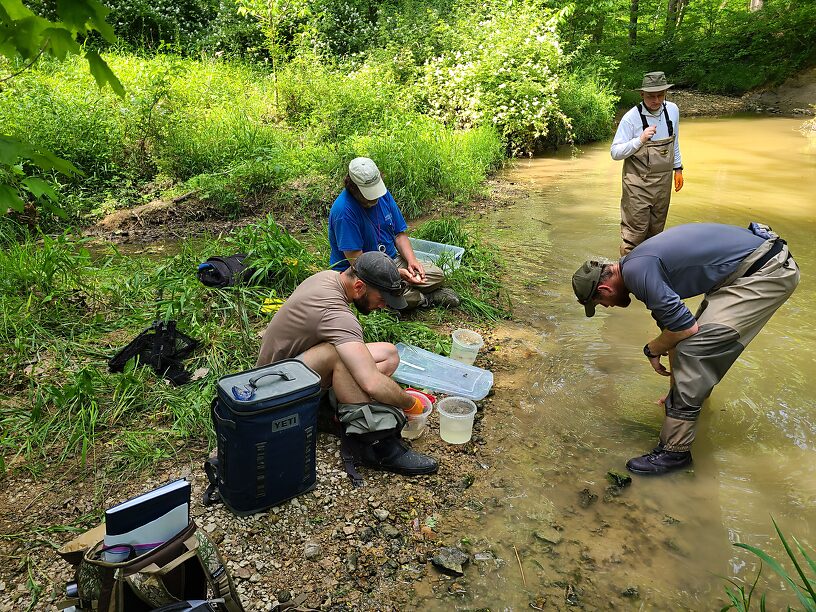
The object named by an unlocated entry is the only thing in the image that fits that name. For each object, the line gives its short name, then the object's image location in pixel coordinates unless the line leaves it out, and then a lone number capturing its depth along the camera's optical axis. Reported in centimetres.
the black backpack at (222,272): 446
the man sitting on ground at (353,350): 284
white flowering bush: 1028
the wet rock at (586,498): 293
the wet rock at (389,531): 265
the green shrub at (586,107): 1212
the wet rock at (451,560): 247
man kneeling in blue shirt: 401
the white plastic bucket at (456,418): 323
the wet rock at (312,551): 249
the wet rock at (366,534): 261
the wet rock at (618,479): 306
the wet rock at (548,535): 269
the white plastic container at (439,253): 526
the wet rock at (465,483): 300
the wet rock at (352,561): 246
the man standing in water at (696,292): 303
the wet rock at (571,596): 238
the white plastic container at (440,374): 372
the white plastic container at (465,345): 395
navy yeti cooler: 240
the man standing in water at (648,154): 499
